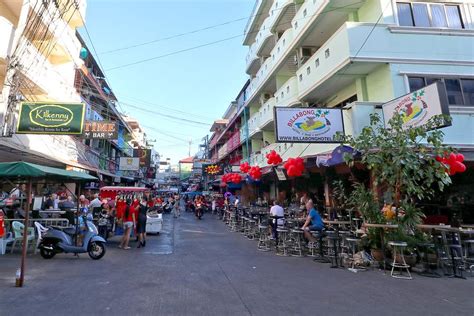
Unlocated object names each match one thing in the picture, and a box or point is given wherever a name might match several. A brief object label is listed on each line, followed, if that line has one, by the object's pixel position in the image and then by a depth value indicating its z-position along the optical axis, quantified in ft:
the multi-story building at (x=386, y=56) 36.53
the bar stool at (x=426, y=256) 24.29
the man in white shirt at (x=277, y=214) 37.19
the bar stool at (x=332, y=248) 26.94
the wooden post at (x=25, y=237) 19.08
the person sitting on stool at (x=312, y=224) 30.89
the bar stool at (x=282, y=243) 32.24
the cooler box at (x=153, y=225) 48.16
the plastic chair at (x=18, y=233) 31.72
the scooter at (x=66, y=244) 28.43
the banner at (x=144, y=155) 106.42
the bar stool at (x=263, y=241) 35.61
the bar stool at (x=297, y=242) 31.84
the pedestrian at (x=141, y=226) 37.24
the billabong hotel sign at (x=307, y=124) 34.88
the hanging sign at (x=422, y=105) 27.81
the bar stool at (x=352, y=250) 25.68
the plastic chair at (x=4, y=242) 30.09
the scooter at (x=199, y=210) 78.74
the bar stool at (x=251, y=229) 44.98
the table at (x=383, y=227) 24.13
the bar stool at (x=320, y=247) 29.05
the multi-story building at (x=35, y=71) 36.96
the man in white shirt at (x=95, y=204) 45.90
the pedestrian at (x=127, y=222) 35.85
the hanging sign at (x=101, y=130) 50.39
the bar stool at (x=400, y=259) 23.04
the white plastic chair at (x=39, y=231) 30.96
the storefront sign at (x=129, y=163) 87.58
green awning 22.66
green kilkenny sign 33.24
